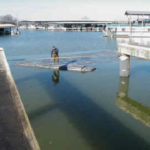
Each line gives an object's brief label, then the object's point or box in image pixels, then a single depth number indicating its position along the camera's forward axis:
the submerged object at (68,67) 17.54
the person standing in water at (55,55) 20.17
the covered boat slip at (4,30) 77.04
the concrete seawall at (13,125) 4.26
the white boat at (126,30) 52.36
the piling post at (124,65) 14.59
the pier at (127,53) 11.96
